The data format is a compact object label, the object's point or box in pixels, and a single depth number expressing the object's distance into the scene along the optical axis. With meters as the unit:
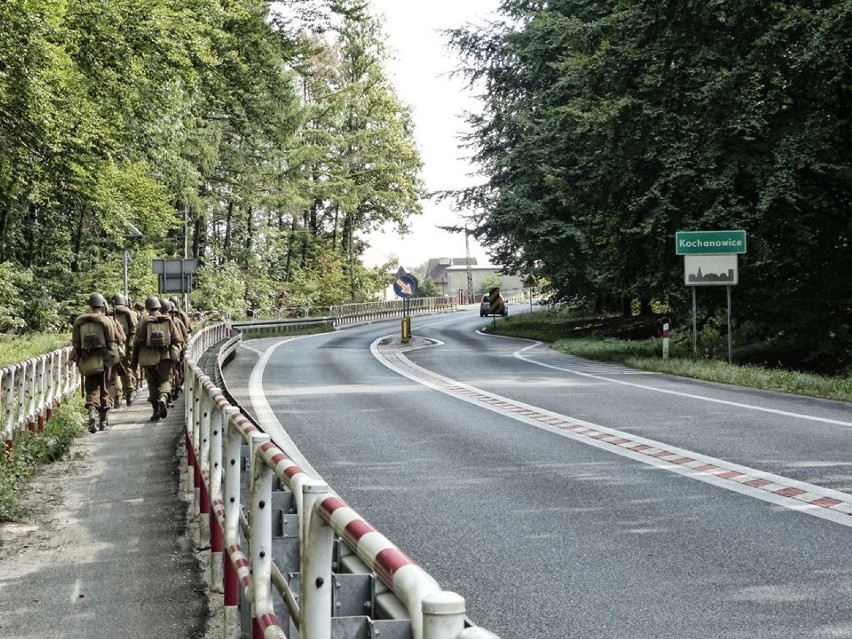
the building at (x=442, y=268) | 166.38
